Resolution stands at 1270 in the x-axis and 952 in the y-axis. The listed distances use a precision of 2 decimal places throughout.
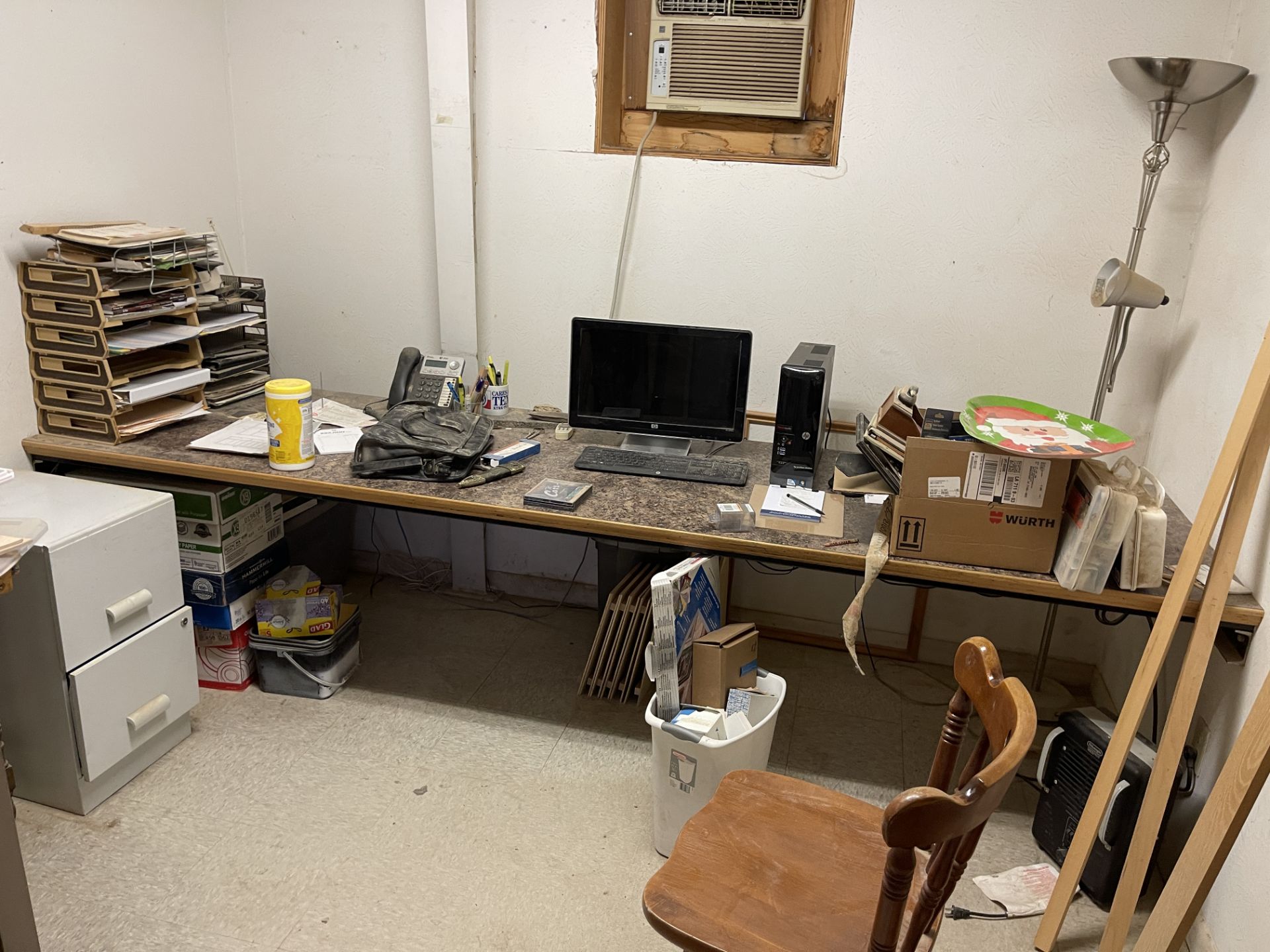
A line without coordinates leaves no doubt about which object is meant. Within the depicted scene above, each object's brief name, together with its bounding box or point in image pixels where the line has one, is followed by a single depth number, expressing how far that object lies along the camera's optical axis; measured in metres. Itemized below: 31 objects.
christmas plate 1.81
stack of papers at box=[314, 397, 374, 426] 2.77
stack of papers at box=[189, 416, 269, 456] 2.46
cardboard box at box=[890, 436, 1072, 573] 1.88
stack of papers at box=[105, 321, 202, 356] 2.41
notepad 2.23
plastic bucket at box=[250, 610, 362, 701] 2.57
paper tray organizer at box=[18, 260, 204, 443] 2.35
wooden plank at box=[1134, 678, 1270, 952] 1.35
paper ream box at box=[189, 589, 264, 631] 2.54
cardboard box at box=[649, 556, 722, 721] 1.92
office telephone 2.75
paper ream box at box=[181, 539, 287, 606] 2.50
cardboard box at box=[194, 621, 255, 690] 2.61
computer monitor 2.58
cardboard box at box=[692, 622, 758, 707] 2.04
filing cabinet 1.98
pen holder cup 2.79
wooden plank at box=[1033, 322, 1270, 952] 1.69
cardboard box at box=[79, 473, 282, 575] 2.45
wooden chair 1.06
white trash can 1.94
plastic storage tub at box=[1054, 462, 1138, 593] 1.81
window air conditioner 2.58
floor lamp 2.06
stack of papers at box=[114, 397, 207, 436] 2.52
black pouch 2.37
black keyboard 2.47
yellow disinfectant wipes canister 2.34
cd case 2.21
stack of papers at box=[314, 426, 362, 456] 2.54
